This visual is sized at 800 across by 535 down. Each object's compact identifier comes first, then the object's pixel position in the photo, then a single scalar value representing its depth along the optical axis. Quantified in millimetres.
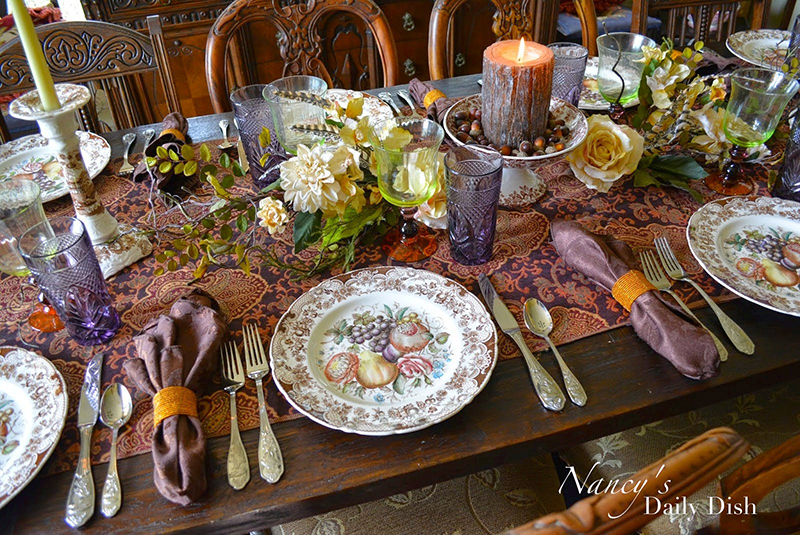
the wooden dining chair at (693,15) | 1542
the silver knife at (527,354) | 648
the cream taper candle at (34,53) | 710
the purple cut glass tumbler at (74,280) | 697
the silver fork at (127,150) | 1076
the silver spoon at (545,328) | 655
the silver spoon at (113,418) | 564
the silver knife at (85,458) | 555
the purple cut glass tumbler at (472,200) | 791
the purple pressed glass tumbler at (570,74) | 1060
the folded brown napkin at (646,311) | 662
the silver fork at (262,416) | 590
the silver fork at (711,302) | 702
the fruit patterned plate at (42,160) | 1040
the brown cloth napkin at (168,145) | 991
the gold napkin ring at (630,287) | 741
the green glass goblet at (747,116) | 923
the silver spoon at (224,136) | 1131
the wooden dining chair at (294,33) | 1324
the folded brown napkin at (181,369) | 568
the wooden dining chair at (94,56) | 1247
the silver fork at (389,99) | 1194
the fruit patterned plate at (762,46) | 1373
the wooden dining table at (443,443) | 562
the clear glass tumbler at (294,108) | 926
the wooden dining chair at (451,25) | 1425
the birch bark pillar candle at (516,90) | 883
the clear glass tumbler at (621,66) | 1111
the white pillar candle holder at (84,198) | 768
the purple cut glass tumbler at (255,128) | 973
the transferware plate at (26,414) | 583
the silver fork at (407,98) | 1218
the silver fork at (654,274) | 781
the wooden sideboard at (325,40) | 2115
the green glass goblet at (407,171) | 792
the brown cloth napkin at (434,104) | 1106
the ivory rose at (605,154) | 927
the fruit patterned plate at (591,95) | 1202
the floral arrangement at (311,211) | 766
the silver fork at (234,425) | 584
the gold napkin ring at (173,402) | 621
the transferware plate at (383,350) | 632
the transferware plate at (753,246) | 758
